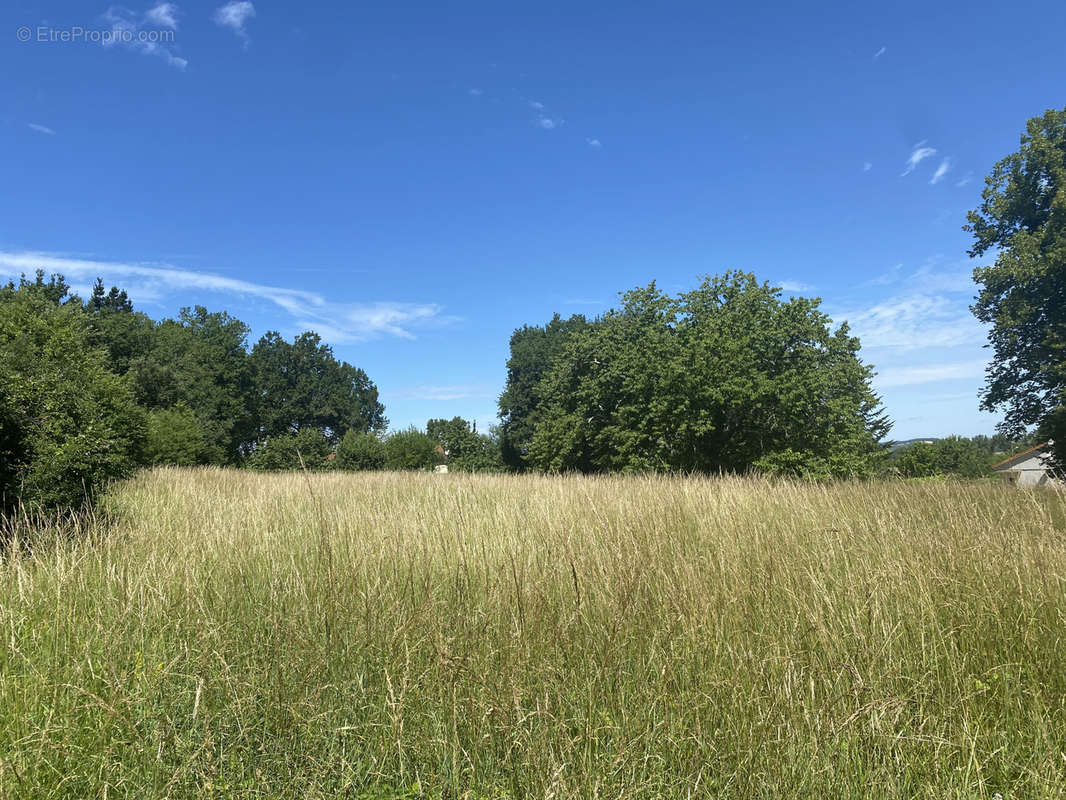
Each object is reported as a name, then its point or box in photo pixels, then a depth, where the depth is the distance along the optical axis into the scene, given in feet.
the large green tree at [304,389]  178.70
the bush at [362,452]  135.95
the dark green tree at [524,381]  152.05
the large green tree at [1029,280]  66.28
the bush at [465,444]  164.45
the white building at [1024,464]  179.83
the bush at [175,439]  78.12
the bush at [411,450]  145.18
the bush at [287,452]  137.75
